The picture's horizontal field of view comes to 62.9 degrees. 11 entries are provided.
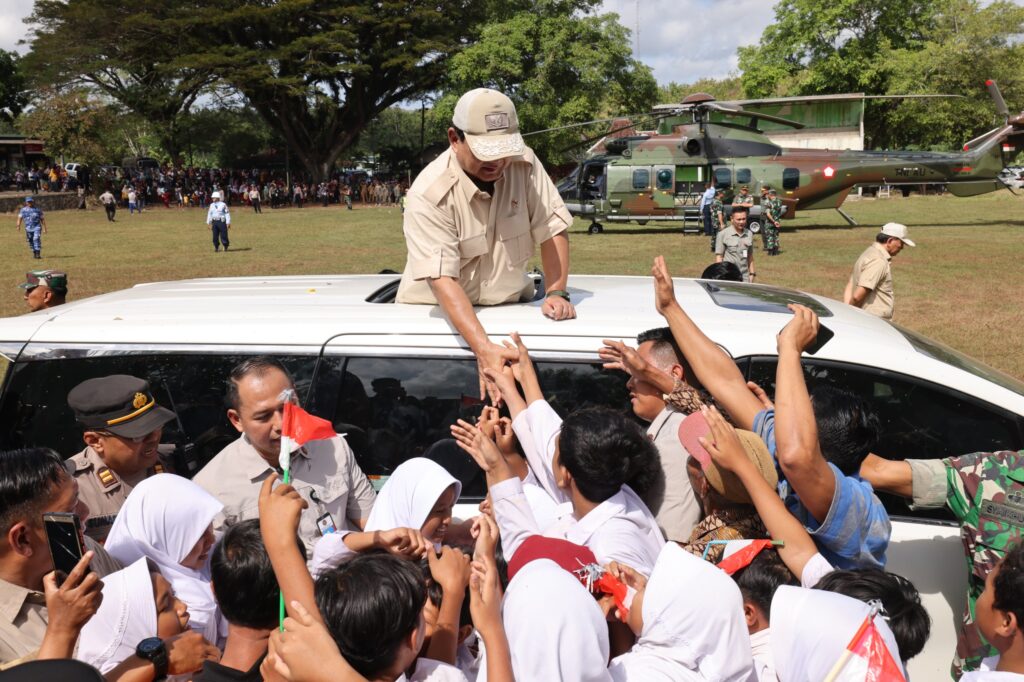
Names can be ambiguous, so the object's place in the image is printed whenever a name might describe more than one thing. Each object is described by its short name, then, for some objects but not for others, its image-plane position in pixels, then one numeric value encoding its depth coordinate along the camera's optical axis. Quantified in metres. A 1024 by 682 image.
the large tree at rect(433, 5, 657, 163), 40.84
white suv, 2.92
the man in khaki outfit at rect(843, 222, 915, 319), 7.93
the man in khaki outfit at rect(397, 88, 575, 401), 3.28
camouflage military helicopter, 22.88
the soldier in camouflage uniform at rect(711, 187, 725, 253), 19.78
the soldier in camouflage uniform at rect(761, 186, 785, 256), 18.72
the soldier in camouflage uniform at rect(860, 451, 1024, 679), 2.54
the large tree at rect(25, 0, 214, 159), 40.78
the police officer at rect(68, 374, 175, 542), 3.02
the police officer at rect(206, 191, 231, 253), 20.97
